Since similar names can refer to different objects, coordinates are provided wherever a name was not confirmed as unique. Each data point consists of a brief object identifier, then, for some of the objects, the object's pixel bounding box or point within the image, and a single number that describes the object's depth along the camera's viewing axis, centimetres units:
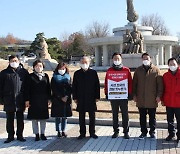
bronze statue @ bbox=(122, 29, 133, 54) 2138
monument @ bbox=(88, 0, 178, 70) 2970
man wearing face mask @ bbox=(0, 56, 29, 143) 590
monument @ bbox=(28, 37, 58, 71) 2969
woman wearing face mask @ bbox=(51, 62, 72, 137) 608
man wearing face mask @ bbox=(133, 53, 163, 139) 580
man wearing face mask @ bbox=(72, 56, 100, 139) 608
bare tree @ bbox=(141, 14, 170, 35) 5751
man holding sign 605
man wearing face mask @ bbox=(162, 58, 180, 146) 559
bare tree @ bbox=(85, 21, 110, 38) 6332
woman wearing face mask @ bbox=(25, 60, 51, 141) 601
